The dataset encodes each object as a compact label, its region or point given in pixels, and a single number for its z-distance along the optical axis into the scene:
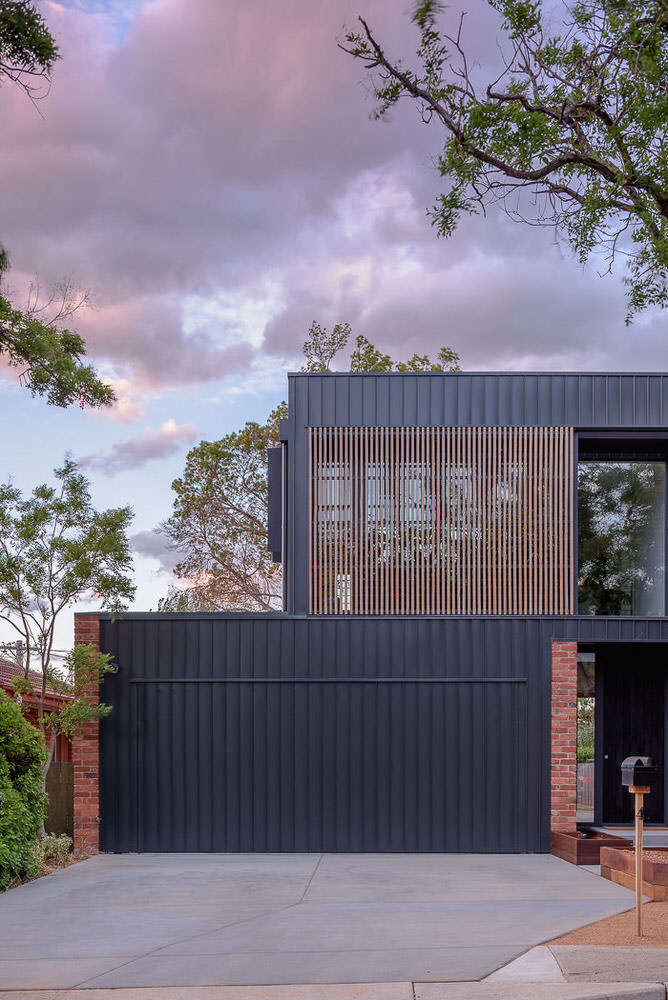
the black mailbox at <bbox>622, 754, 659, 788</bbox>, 8.66
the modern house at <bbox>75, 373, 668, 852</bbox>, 13.66
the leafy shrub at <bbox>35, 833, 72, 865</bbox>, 12.81
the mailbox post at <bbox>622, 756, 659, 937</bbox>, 8.65
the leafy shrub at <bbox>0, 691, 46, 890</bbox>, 10.91
